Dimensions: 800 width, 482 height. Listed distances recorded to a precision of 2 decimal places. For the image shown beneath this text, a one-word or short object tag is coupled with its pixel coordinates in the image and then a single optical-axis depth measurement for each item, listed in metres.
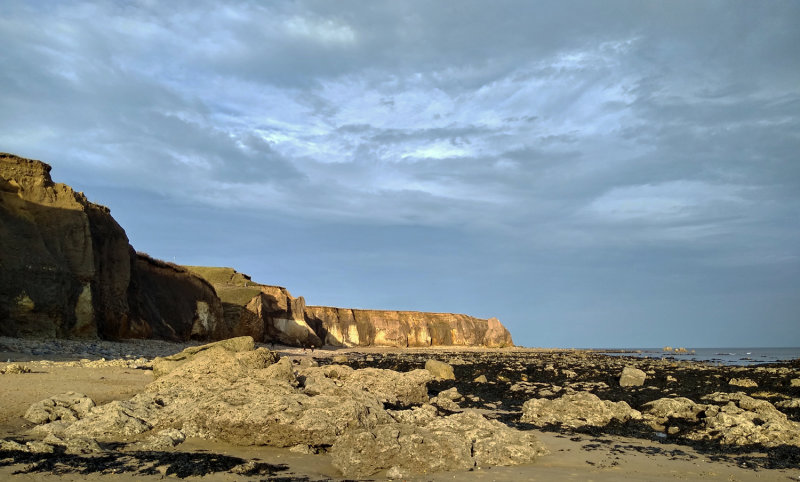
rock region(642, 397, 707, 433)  11.24
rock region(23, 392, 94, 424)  8.23
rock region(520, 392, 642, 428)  10.91
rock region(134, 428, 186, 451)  7.30
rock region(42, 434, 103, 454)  6.82
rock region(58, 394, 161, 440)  7.59
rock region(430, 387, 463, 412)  12.65
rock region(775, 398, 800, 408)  12.80
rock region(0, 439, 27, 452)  6.55
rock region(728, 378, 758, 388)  18.06
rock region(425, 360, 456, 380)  19.84
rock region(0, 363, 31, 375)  11.19
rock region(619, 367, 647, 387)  18.11
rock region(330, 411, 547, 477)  6.96
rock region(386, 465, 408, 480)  6.69
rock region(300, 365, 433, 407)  11.99
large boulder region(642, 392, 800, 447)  8.88
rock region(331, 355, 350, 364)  29.03
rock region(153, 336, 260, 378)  12.02
